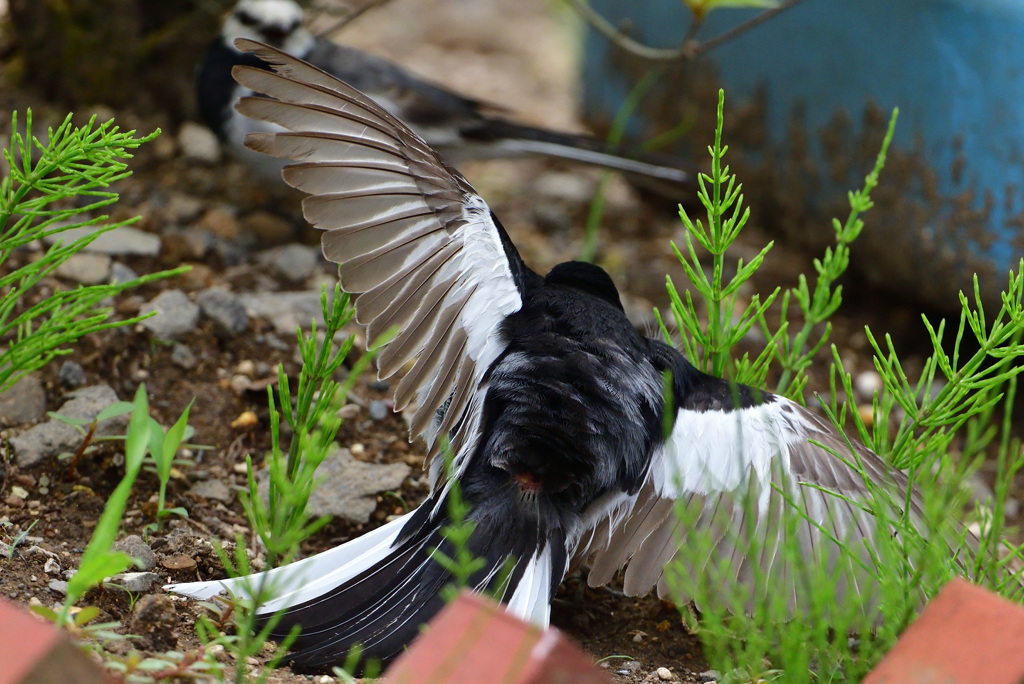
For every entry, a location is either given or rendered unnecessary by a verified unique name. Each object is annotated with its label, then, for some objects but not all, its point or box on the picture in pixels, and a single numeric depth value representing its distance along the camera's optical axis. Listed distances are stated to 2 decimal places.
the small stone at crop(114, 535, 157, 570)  3.46
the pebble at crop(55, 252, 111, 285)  5.15
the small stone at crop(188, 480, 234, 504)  4.08
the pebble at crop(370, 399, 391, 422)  4.82
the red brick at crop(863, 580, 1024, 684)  2.04
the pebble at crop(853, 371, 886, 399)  6.17
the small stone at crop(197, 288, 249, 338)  5.01
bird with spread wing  3.40
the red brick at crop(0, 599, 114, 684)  1.75
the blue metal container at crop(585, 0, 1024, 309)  5.74
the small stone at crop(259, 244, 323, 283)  6.03
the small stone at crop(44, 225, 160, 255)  5.44
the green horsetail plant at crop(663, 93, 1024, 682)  2.41
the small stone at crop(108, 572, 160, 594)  3.23
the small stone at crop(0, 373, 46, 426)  4.05
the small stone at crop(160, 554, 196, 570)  3.48
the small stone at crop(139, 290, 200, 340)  4.85
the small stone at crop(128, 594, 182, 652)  2.87
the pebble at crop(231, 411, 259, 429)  4.54
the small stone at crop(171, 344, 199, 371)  4.79
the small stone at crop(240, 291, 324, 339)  5.21
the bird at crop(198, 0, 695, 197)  6.70
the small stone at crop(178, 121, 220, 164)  6.95
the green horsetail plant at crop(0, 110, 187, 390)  3.09
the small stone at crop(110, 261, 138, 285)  5.27
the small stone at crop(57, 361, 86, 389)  4.39
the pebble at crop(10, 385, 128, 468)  3.83
